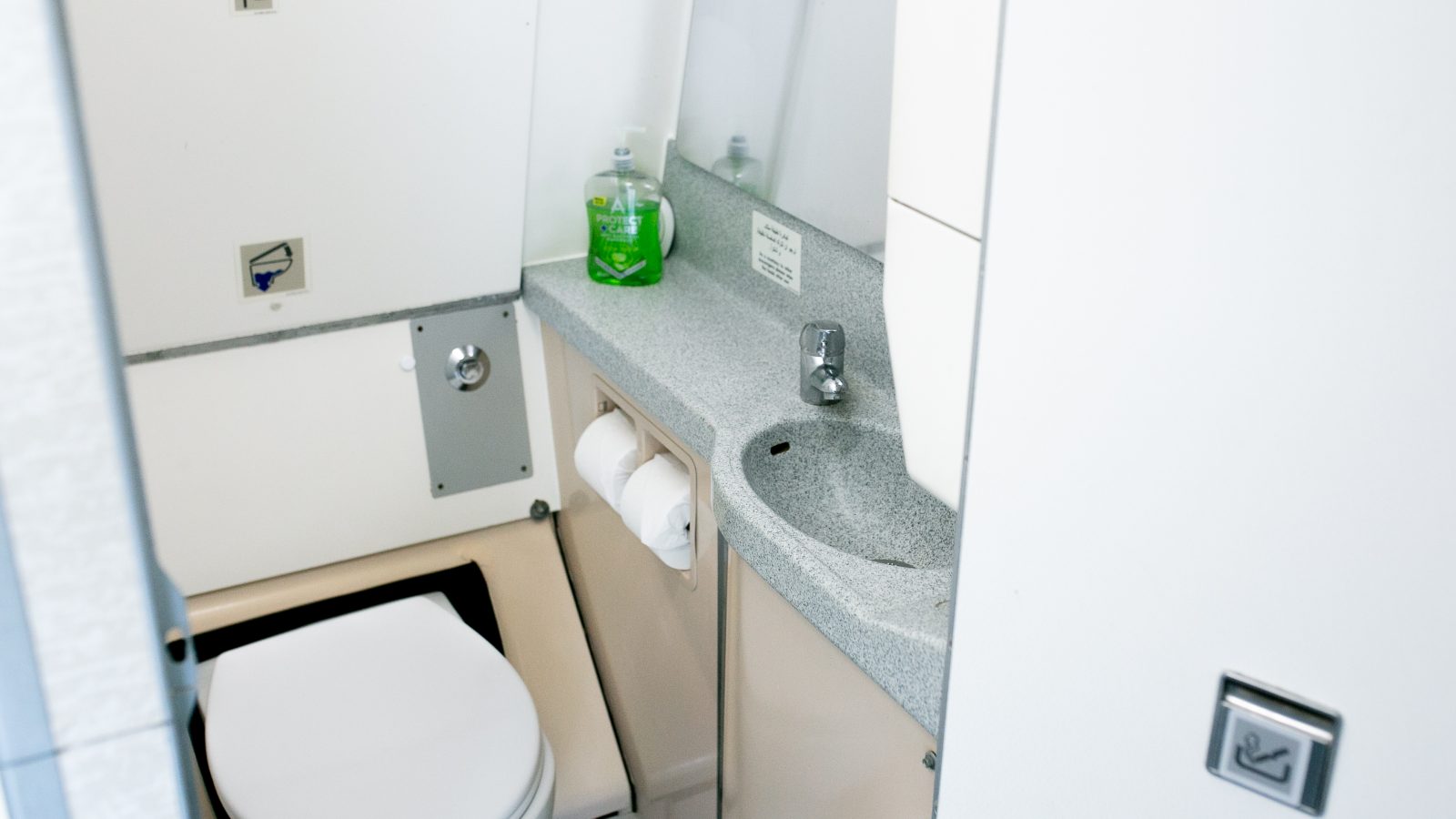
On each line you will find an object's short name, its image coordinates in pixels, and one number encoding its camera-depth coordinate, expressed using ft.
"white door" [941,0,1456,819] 1.94
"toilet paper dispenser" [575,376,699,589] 5.20
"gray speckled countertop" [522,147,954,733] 3.58
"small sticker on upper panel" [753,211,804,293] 5.44
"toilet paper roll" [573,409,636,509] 5.67
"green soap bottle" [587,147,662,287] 6.16
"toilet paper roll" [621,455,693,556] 5.19
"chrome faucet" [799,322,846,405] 4.73
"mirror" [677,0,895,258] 4.86
